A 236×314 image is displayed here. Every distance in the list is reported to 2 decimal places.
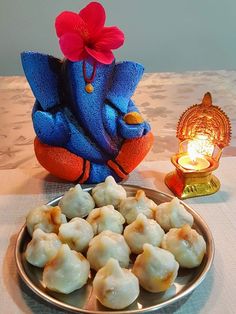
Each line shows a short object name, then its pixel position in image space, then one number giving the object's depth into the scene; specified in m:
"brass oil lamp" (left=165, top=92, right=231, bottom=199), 0.69
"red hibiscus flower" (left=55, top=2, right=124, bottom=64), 0.60
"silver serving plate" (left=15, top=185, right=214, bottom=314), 0.44
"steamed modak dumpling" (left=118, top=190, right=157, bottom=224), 0.58
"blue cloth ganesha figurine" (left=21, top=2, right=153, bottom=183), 0.63
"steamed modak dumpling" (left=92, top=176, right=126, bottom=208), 0.61
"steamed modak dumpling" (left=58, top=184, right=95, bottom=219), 0.59
